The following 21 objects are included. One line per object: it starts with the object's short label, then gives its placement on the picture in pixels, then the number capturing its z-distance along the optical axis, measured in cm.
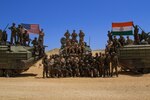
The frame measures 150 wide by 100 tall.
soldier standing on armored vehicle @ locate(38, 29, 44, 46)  1646
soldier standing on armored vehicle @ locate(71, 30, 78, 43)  1674
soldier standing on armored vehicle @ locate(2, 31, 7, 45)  1625
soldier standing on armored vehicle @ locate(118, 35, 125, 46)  1542
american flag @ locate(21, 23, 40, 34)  1713
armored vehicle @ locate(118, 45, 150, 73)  1464
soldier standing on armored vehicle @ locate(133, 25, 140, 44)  1596
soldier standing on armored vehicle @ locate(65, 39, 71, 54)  1588
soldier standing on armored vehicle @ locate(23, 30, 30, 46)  1640
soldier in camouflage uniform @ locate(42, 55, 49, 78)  1379
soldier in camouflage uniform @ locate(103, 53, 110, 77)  1365
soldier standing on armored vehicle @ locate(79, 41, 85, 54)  1576
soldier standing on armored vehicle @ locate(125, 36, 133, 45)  1591
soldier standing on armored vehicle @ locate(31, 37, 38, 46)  1610
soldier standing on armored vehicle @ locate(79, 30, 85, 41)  1682
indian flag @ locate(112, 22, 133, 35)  1676
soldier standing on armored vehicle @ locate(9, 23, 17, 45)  1626
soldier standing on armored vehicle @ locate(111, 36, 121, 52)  1508
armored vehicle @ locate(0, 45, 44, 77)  1478
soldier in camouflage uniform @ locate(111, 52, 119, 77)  1367
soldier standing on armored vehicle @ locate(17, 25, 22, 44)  1633
